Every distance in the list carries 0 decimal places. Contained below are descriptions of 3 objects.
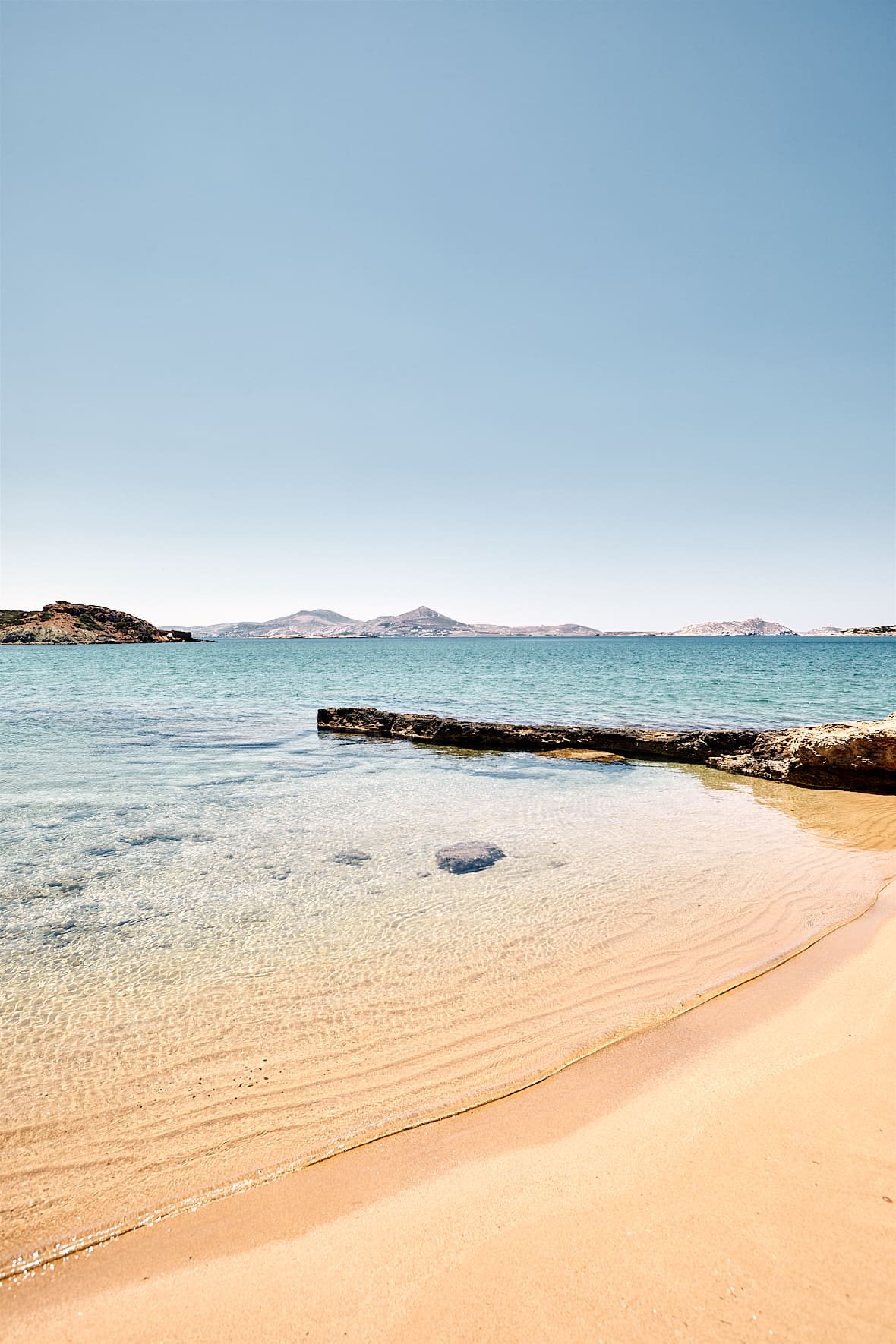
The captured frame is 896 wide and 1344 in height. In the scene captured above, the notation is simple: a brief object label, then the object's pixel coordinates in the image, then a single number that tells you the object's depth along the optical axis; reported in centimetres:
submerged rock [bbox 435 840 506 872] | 814
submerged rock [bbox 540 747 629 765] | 1619
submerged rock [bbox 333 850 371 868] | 823
